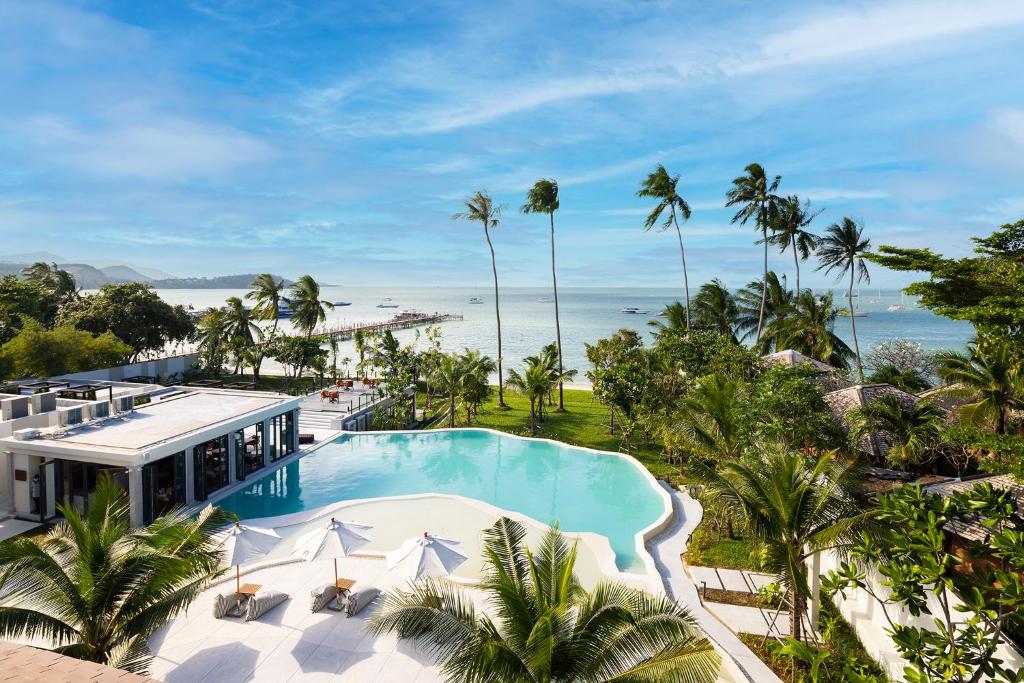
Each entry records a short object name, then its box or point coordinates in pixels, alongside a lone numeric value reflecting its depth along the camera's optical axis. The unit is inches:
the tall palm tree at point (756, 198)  1170.6
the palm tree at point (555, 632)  234.2
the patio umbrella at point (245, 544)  383.9
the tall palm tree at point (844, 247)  1179.9
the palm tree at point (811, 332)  1219.2
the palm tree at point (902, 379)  950.4
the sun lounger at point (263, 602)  377.4
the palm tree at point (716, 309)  1446.9
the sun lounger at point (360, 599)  384.2
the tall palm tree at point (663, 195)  1217.4
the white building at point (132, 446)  557.0
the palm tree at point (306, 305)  1681.8
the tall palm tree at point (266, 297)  1694.1
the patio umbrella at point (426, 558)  373.8
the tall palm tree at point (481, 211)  1240.2
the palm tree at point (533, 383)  970.1
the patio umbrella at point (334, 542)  398.3
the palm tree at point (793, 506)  311.1
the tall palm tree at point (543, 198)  1209.4
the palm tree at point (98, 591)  272.4
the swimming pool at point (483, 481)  613.3
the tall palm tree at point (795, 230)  1216.2
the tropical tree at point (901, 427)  502.0
